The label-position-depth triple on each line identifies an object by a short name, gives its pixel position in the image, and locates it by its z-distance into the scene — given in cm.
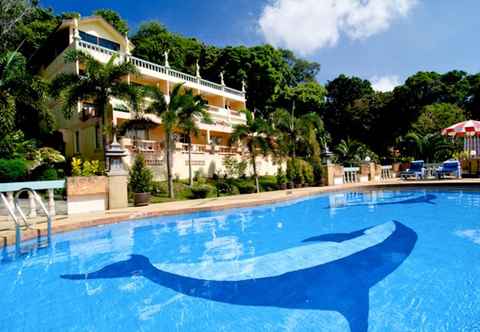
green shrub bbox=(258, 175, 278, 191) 2080
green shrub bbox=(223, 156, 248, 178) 2180
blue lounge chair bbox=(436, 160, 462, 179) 1912
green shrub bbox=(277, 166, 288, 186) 2089
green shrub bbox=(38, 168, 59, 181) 1443
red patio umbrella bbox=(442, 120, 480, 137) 1797
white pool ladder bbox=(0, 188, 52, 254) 653
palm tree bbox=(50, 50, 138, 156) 1523
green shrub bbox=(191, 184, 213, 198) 1622
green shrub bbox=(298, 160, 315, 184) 2164
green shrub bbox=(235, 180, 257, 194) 1947
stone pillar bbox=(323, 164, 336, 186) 2155
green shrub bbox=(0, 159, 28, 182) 1334
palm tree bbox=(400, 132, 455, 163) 2622
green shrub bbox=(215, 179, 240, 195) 1831
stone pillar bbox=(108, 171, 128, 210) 1158
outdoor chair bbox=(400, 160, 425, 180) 2105
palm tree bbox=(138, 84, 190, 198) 1612
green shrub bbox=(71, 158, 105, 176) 1368
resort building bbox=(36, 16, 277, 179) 1889
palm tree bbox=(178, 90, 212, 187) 1697
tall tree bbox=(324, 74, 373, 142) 4184
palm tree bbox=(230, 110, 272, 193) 1905
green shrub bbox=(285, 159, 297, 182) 2123
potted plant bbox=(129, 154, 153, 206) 1452
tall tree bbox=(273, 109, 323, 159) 2061
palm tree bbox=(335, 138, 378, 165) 2798
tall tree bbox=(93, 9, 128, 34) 3412
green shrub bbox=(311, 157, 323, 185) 2216
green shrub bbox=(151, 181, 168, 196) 1625
